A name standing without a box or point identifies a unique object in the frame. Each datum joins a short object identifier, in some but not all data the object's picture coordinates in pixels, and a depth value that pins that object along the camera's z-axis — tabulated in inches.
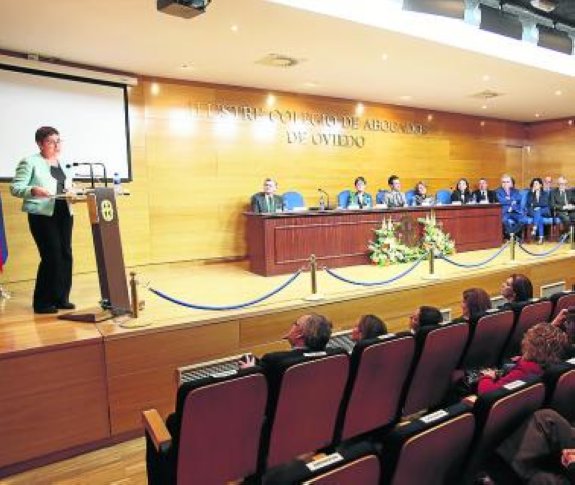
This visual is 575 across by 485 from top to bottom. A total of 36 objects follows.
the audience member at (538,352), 81.7
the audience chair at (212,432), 72.6
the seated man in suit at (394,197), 272.5
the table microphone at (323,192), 313.0
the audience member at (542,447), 59.1
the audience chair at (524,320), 119.0
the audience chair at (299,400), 82.0
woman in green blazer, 132.8
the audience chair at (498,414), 62.2
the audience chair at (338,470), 47.4
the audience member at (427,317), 112.8
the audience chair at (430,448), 54.8
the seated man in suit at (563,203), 342.6
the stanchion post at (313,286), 163.1
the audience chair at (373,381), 90.1
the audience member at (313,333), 100.2
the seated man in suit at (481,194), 337.2
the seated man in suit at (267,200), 257.8
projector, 143.7
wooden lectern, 132.5
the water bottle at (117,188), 140.3
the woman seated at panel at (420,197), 290.0
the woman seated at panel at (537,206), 343.9
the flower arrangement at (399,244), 245.6
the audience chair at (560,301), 129.5
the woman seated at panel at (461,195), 326.6
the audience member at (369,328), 104.6
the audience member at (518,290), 137.6
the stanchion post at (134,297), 131.8
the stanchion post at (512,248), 238.7
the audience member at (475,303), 121.4
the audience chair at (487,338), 108.8
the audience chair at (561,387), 69.5
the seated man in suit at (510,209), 337.1
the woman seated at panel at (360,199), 275.0
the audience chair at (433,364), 98.3
